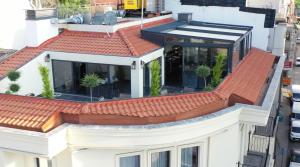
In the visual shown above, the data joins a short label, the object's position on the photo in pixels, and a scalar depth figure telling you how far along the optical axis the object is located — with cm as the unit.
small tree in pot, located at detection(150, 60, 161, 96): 1659
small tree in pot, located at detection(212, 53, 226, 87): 1794
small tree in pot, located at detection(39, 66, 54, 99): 1678
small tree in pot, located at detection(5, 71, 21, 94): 1692
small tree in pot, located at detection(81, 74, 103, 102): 1672
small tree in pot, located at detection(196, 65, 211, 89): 1803
